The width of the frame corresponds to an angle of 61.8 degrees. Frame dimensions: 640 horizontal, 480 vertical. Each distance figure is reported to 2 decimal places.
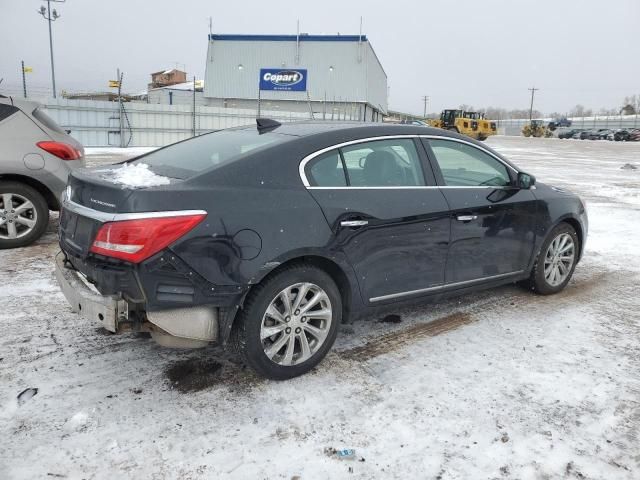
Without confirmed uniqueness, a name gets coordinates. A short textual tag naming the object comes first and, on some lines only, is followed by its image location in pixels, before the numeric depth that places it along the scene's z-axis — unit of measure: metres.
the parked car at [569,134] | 71.81
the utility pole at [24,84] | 19.39
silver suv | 5.66
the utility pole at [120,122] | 21.10
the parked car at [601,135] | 63.53
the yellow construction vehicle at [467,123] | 43.62
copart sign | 44.41
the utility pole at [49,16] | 27.42
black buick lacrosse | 2.75
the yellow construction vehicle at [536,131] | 76.43
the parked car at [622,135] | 58.48
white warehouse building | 44.41
